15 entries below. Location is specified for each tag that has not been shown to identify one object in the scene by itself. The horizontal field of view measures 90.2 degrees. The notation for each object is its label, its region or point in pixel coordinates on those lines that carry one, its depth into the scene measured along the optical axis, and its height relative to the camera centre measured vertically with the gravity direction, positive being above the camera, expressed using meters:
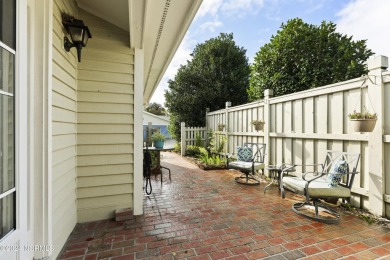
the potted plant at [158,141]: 4.12 -0.21
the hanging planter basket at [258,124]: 4.70 +0.17
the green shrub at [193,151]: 8.16 -0.84
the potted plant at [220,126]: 7.03 +0.17
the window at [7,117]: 1.07 +0.08
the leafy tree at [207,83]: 10.09 +2.64
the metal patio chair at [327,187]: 2.59 -0.78
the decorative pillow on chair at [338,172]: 2.64 -0.57
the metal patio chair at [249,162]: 4.28 -0.72
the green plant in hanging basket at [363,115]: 2.55 +0.21
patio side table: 3.88 -1.04
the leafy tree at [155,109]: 28.79 +3.45
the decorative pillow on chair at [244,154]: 4.71 -0.56
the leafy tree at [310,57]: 6.27 +2.47
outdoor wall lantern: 2.07 +1.09
